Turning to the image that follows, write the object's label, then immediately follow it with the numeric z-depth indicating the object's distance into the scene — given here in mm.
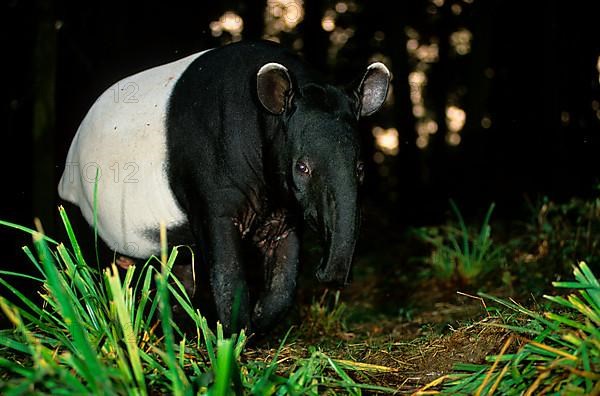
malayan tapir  3316
